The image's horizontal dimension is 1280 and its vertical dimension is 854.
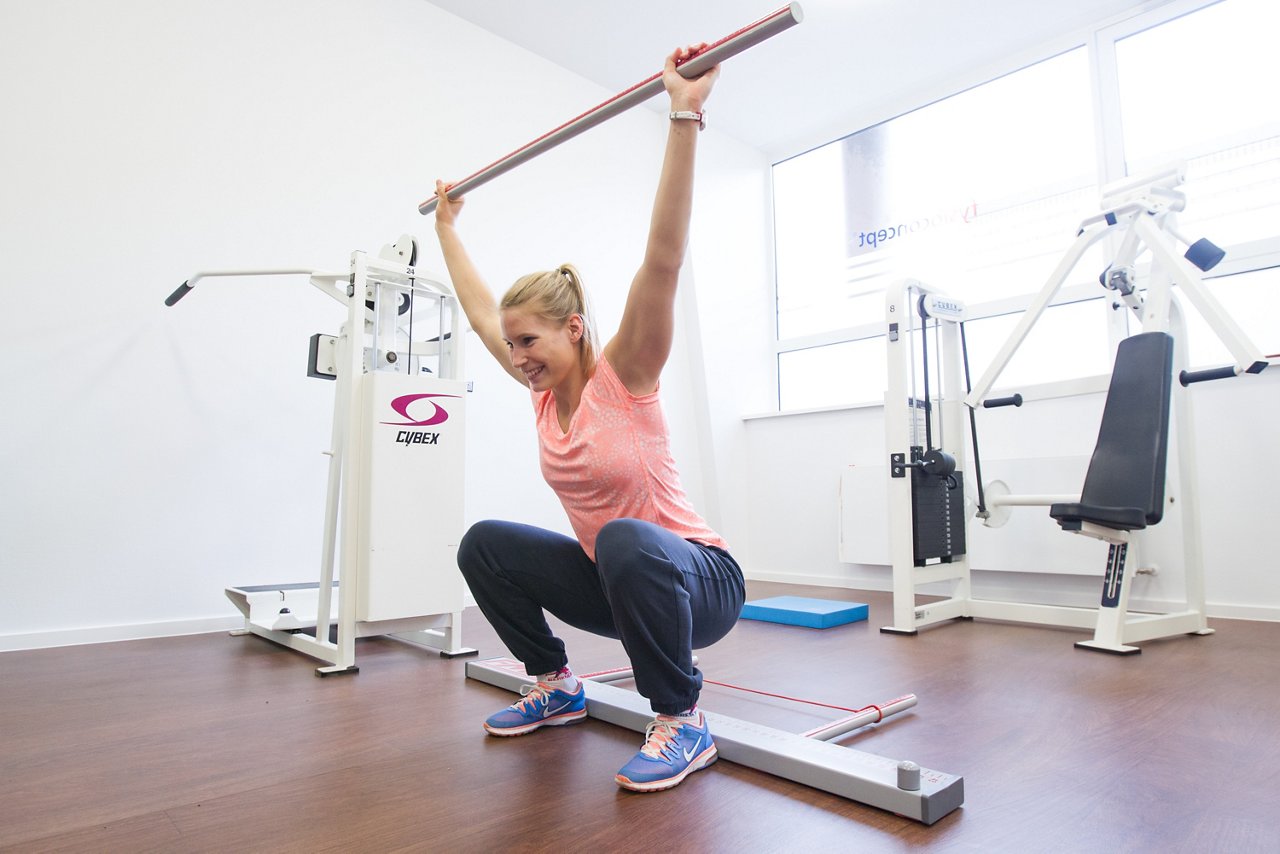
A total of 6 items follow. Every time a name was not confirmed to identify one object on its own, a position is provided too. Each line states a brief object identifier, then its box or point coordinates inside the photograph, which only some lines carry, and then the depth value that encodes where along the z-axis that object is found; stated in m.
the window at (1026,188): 3.22
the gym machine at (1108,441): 2.34
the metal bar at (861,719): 1.40
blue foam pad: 2.80
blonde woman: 1.15
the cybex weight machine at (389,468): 2.16
